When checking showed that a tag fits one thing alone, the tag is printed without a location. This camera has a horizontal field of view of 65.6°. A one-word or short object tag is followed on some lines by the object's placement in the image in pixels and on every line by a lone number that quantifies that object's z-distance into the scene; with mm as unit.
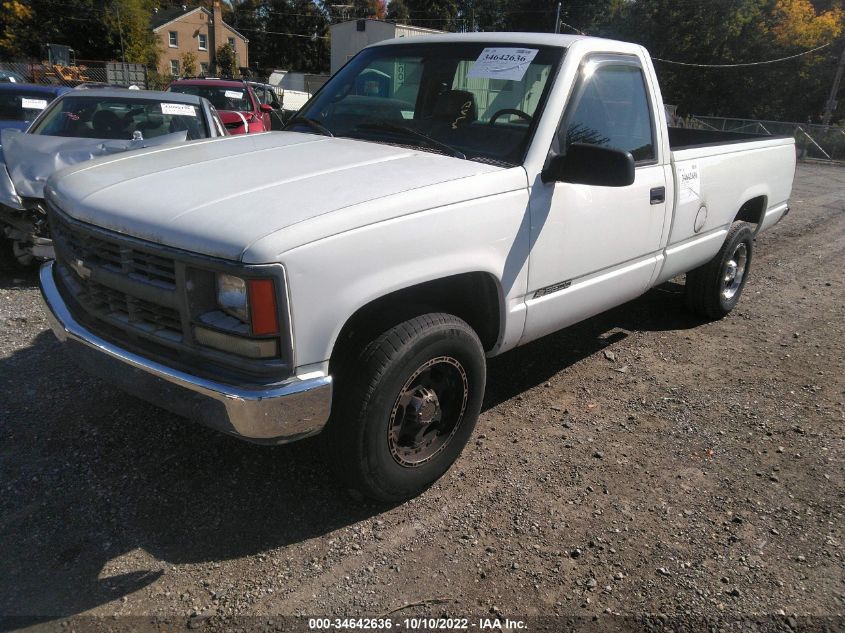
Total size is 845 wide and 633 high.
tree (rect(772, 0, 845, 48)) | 39906
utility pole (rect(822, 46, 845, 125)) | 35475
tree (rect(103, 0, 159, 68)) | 42656
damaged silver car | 5285
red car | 12414
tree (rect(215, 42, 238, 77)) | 56562
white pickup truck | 2316
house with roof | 56531
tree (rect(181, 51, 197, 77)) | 51781
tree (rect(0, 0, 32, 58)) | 42450
